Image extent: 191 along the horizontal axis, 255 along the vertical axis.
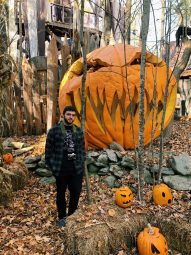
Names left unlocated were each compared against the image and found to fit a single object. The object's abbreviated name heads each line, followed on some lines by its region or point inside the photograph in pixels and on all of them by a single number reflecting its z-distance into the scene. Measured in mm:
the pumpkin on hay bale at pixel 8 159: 3675
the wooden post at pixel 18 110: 5126
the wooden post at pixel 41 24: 8156
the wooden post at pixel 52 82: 5004
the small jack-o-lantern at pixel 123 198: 2529
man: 2475
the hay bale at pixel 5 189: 2830
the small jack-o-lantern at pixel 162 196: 2609
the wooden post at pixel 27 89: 5140
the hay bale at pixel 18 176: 3437
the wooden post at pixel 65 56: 5174
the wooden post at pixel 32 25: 7991
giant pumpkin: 3856
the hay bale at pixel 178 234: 2291
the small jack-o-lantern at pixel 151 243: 2083
